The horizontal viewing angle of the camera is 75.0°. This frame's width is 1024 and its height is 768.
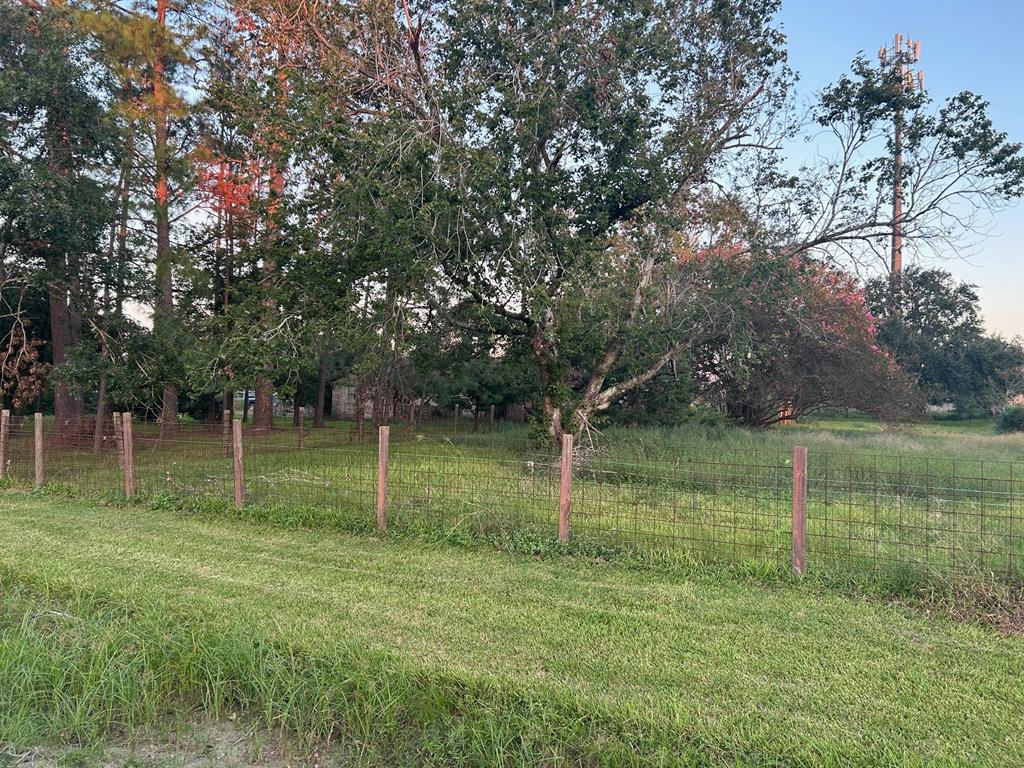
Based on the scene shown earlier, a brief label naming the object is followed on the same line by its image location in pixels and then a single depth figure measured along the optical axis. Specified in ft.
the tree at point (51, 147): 37.65
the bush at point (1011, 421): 107.34
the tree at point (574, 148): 35.29
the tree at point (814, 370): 70.98
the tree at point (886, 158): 38.99
